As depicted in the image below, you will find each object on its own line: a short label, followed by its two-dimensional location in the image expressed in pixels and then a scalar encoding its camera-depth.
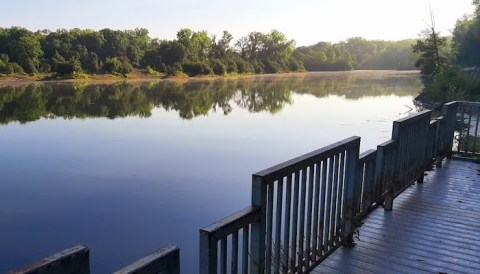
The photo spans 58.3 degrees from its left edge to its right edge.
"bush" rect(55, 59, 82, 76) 49.62
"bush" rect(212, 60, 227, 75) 67.38
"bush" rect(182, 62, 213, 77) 62.72
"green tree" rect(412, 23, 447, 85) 32.92
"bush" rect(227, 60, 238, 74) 70.50
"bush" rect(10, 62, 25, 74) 47.22
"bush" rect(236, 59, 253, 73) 74.19
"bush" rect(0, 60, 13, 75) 45.44
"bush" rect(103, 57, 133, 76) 54.69
